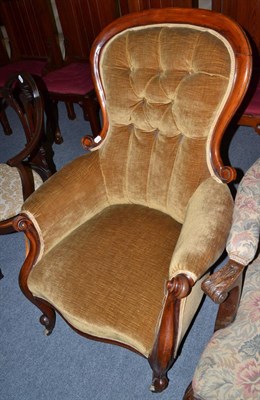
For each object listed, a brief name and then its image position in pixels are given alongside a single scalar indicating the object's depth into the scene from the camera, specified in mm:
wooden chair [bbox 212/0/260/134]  1924
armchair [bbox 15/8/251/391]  1037
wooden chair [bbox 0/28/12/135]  2984
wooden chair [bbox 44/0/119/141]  2402
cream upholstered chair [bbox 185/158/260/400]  812
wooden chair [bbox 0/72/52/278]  1543
